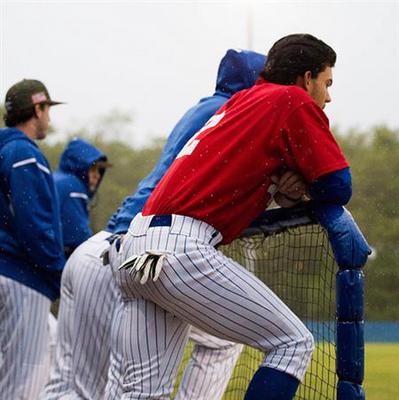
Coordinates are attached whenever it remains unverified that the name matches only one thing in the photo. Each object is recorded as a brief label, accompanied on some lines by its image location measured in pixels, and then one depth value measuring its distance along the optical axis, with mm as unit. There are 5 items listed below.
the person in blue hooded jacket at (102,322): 9898
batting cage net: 8523
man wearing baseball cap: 11992
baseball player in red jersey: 7551
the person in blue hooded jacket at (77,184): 14812
